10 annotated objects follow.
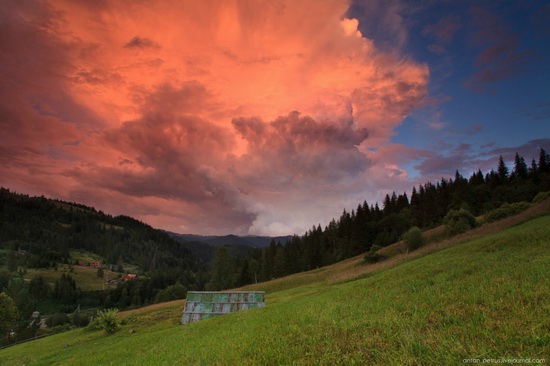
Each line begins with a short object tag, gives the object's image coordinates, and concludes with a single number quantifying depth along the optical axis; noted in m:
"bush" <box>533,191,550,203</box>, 59.67
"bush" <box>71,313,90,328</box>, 113.32
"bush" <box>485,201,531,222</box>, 55.64
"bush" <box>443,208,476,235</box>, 61.16
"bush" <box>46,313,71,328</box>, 125.88
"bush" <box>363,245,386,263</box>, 69.69
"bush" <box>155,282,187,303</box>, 145.00
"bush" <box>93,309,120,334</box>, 37.12
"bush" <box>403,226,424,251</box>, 70.69
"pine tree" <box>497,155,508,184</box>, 133.02
